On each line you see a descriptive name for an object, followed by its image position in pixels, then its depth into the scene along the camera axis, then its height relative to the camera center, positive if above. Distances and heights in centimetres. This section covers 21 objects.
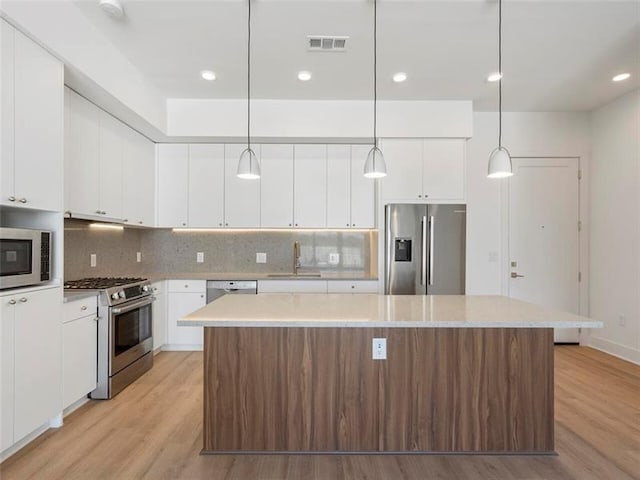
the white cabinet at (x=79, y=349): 244 -84
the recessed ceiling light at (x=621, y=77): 337 +165
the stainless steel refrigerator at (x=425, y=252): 379 -13
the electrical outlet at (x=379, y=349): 205 -65
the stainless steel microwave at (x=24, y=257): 196 -12
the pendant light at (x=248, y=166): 242 +52
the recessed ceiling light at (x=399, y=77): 329 +159
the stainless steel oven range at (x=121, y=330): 279 -82
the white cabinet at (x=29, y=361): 193 -76
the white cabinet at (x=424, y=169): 396 +83
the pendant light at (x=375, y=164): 241 +54
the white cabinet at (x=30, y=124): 194 +71
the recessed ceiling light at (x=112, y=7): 226 +155
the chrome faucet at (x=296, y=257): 439 -23
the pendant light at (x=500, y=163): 234 +53
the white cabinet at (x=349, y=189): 417 +61
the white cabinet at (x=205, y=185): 421 +66
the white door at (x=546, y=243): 436 -3
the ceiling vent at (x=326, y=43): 271 +159
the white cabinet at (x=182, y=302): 397 -74
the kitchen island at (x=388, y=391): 205 -91
